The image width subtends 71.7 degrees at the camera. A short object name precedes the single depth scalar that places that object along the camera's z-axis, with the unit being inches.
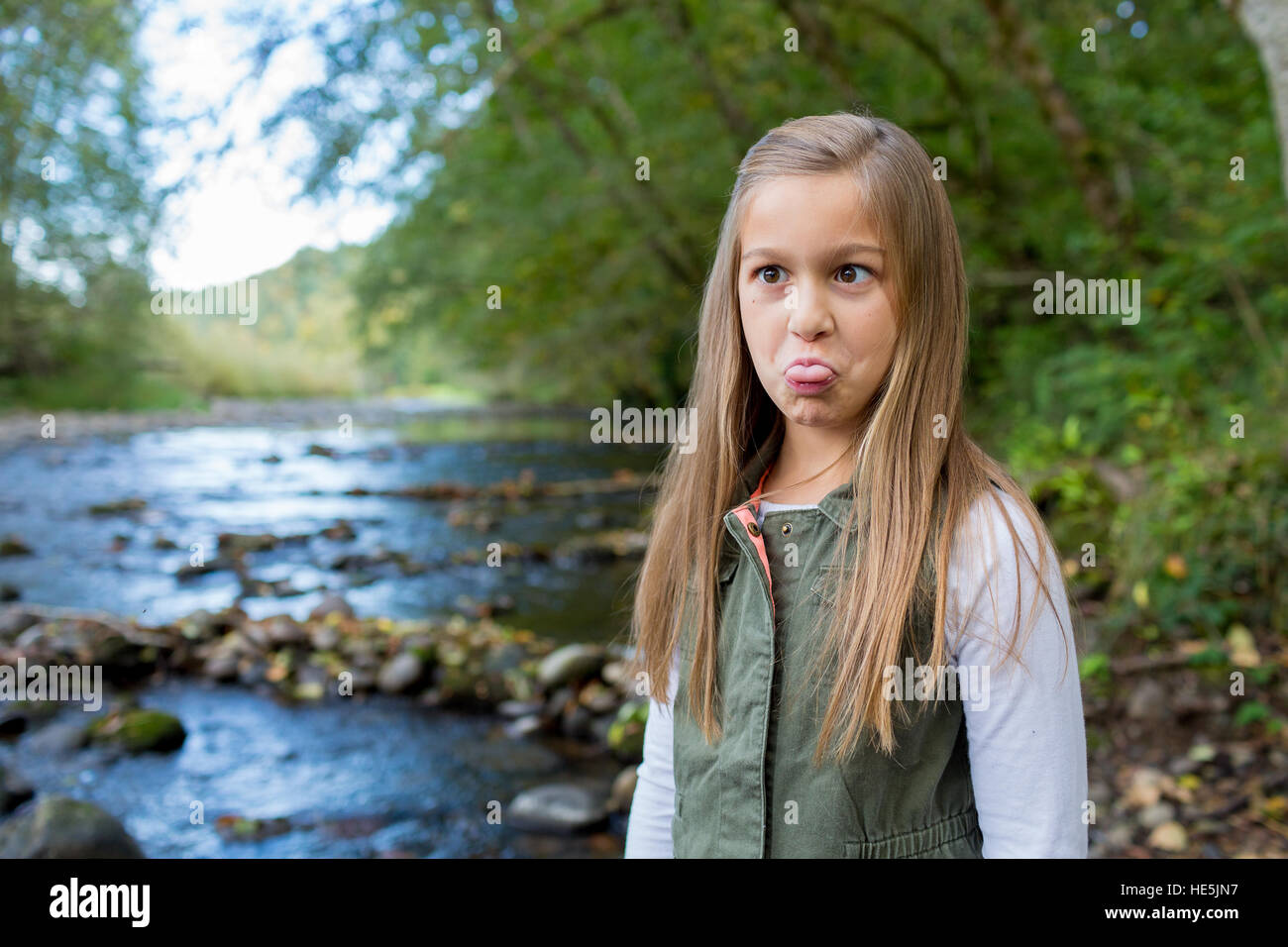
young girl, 42.4
